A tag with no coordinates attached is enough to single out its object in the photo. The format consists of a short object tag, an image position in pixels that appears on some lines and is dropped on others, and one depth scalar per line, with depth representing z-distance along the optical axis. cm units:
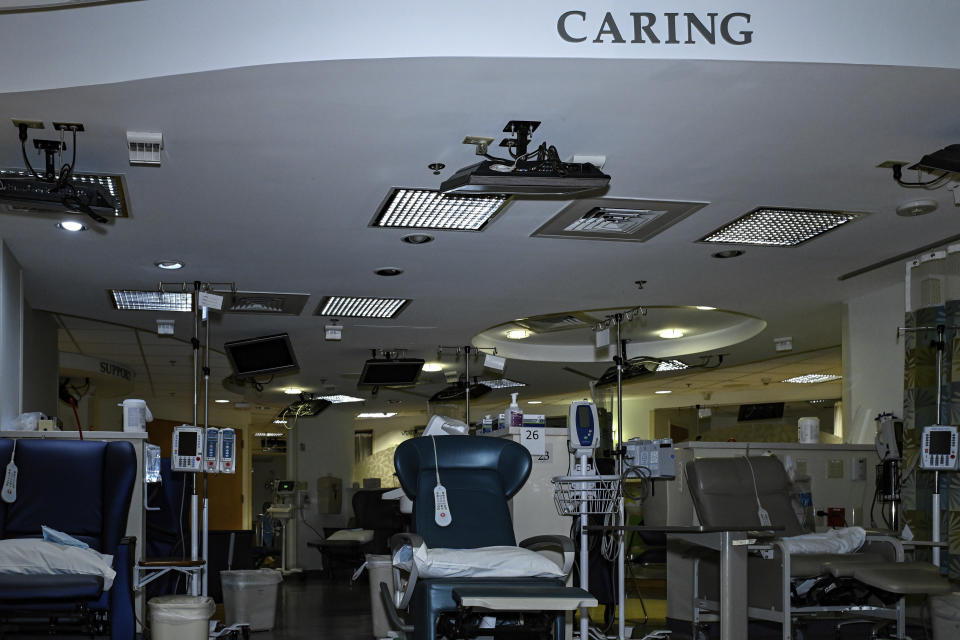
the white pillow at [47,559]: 462
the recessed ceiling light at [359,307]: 885
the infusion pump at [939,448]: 633
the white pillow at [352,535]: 1270
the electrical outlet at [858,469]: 782
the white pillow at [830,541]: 565
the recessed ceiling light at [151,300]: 834
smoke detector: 587
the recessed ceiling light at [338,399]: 1576
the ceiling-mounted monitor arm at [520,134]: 460
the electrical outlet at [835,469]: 775
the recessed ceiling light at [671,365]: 1276
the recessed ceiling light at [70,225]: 613
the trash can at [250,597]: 732
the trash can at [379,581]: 655
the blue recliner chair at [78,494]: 510
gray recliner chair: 511
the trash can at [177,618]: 534
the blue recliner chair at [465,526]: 406
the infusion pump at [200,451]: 677
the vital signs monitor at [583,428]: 528
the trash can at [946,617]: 530
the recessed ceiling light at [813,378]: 1440
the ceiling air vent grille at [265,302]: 841
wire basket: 504
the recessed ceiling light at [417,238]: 661
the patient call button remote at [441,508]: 474
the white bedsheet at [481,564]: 423
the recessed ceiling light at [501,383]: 1433
